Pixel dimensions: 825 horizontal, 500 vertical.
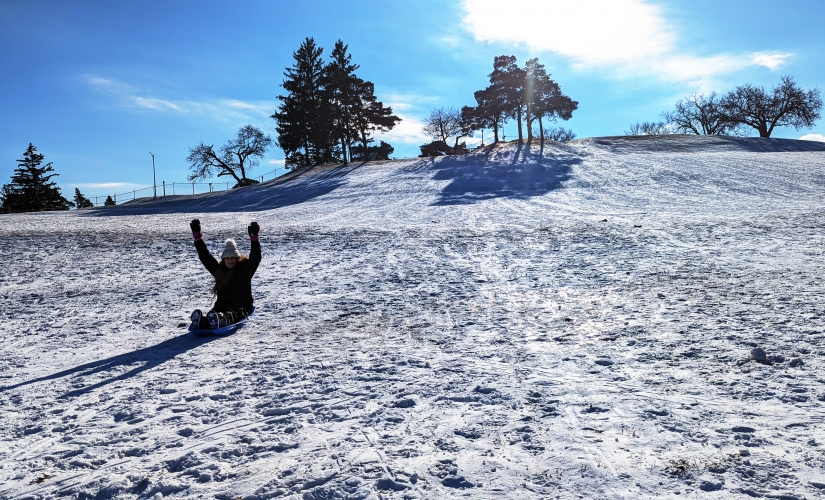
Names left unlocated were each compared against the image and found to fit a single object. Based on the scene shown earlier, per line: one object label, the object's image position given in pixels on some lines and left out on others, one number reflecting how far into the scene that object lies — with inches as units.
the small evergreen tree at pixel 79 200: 2604.8
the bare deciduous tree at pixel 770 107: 1995.6
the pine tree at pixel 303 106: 2011.6
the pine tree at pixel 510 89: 1844.2
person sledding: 265.9
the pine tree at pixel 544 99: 1830.7
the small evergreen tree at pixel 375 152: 2127.2
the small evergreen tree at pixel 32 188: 2260.1
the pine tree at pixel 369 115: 2037.4
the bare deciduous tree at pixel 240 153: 2094.0
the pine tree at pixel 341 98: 1961.1
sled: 256.3
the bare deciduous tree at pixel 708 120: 2199.8
